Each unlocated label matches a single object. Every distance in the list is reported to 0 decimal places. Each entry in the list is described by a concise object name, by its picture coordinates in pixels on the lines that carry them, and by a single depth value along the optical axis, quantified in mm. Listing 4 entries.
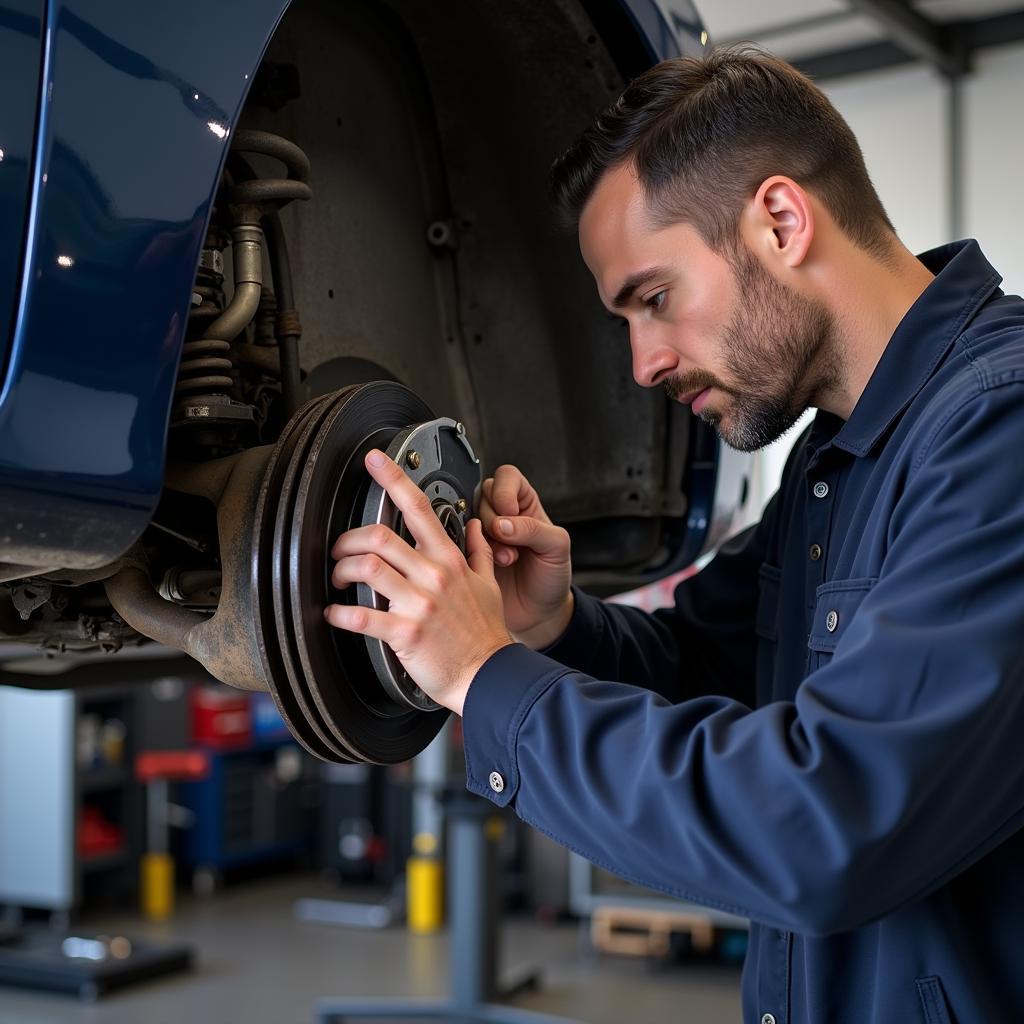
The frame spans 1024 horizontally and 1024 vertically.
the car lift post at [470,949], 3869
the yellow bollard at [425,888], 5199
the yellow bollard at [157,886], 5320
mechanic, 825
